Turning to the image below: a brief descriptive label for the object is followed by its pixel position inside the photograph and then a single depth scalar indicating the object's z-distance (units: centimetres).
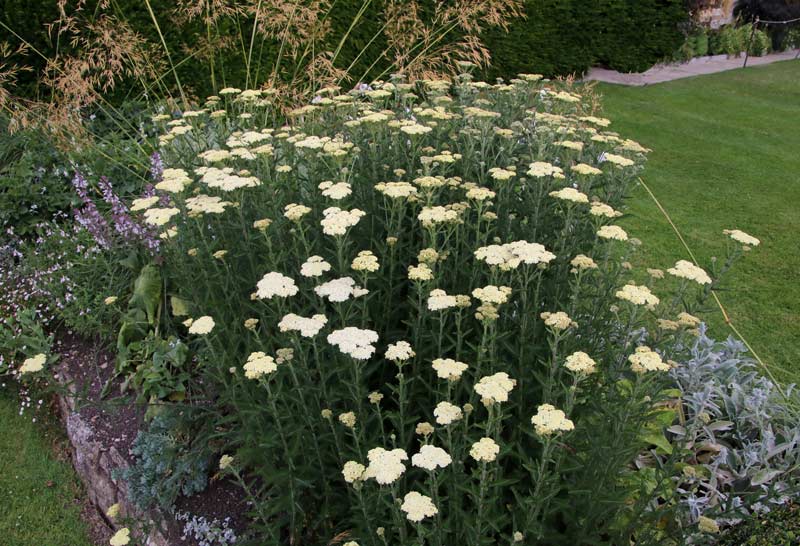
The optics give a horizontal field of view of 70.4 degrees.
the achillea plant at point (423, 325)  177
